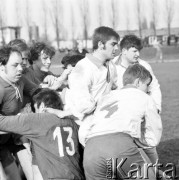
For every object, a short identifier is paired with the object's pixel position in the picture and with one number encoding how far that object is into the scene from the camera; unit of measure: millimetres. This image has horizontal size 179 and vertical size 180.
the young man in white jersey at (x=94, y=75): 3701
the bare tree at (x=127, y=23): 58869
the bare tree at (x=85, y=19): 53188
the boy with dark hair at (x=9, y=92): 3750
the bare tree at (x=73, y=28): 57975
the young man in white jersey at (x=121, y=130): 3221
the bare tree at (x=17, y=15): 51594
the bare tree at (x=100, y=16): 56094
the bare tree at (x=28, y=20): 51322
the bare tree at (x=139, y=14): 55875
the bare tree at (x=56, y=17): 51781
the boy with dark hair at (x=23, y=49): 4383
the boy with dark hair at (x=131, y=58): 5125
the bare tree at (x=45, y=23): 52688
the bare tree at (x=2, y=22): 49628
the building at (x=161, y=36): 55506
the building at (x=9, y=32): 51856
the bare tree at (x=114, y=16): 55031
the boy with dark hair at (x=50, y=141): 3492
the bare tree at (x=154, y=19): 56922
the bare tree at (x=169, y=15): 55931
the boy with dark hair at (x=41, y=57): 5138
